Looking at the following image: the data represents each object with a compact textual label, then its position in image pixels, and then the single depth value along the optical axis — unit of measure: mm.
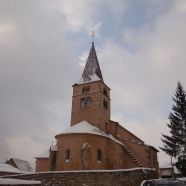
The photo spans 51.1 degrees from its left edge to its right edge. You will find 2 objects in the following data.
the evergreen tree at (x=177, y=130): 23996
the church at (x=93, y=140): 23405
